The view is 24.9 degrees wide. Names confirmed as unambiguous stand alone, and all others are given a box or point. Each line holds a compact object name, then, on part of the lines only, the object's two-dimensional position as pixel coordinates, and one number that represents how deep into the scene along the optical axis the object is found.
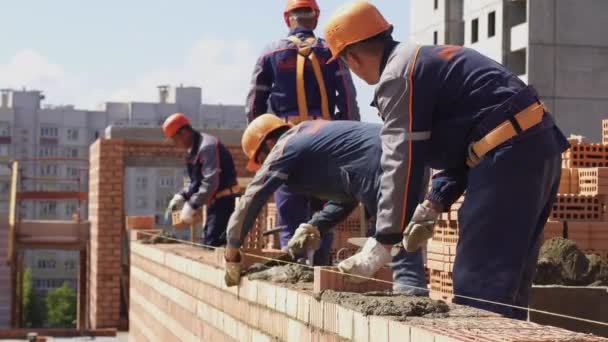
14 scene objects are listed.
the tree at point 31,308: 99.81
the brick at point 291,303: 5.51
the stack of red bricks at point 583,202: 8.52
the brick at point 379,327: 4.24
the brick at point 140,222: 15.59
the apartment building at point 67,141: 118.44
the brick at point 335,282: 5.16
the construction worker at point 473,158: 4.81
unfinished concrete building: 45.47
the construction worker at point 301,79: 8.23
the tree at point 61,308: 100.50
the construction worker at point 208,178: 10.72
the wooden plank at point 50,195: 30.02
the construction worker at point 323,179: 6.10
